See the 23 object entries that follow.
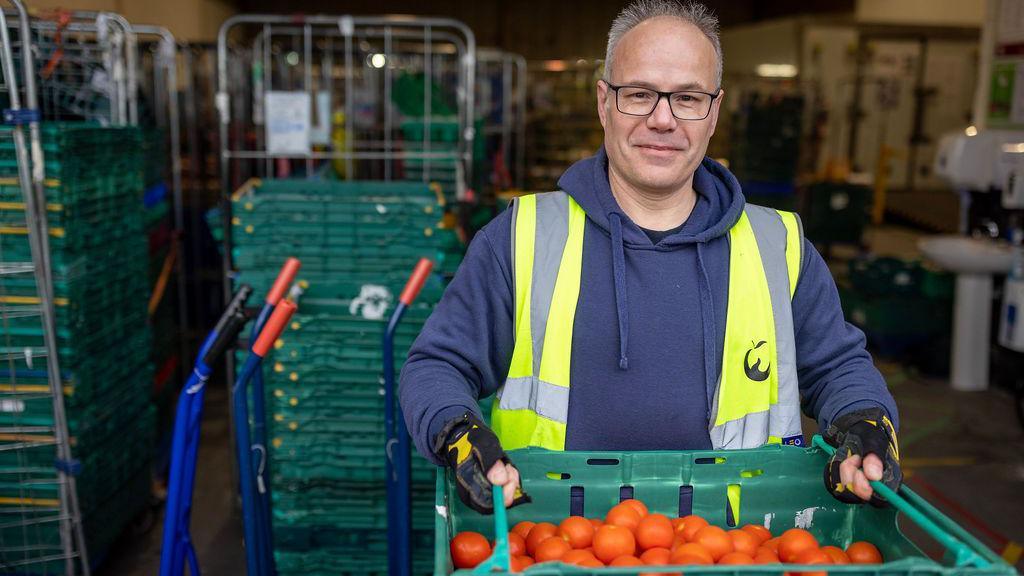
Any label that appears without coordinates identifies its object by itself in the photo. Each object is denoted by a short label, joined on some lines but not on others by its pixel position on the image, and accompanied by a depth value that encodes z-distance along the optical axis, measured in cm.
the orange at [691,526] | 166
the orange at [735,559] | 153
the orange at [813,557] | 154
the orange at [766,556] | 161
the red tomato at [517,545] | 161
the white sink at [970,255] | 698
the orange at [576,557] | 152
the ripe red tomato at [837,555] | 160
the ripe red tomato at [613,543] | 159
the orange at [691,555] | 151
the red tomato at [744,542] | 163
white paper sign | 436
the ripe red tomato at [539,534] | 166
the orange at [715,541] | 158
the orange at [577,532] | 167
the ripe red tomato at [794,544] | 160
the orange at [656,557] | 156
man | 199
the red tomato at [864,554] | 164
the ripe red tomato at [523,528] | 172
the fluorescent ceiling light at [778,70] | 1668
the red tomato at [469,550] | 161
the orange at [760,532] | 173
